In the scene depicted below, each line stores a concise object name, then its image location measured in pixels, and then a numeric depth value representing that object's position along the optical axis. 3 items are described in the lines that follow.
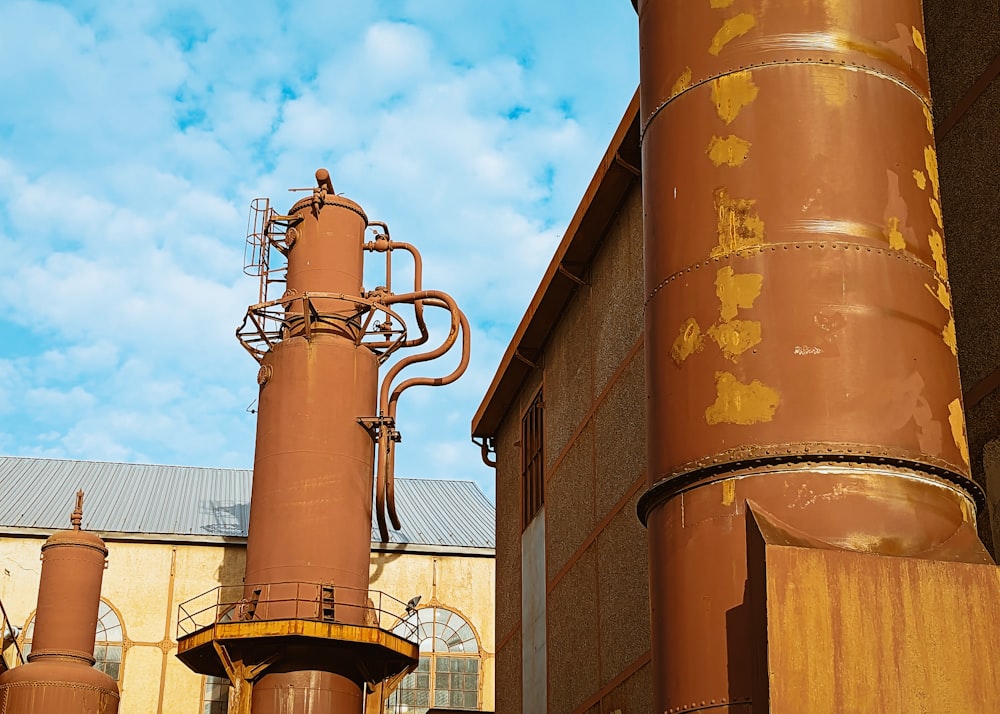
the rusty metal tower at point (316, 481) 22.22
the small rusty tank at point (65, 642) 25.53
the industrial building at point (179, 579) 35.81
